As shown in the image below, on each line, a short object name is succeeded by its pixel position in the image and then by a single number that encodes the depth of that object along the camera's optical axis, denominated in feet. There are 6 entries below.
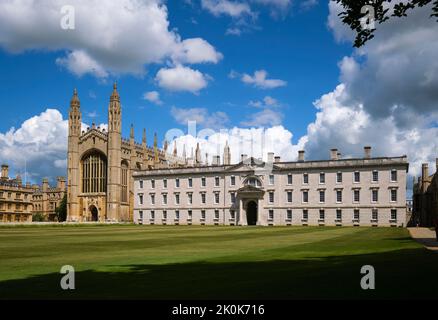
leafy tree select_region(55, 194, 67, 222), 363.66
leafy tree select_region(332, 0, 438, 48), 48.73
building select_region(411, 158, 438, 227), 220.84
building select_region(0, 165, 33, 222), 319.06
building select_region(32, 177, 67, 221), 432.25
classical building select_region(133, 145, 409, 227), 223.71
